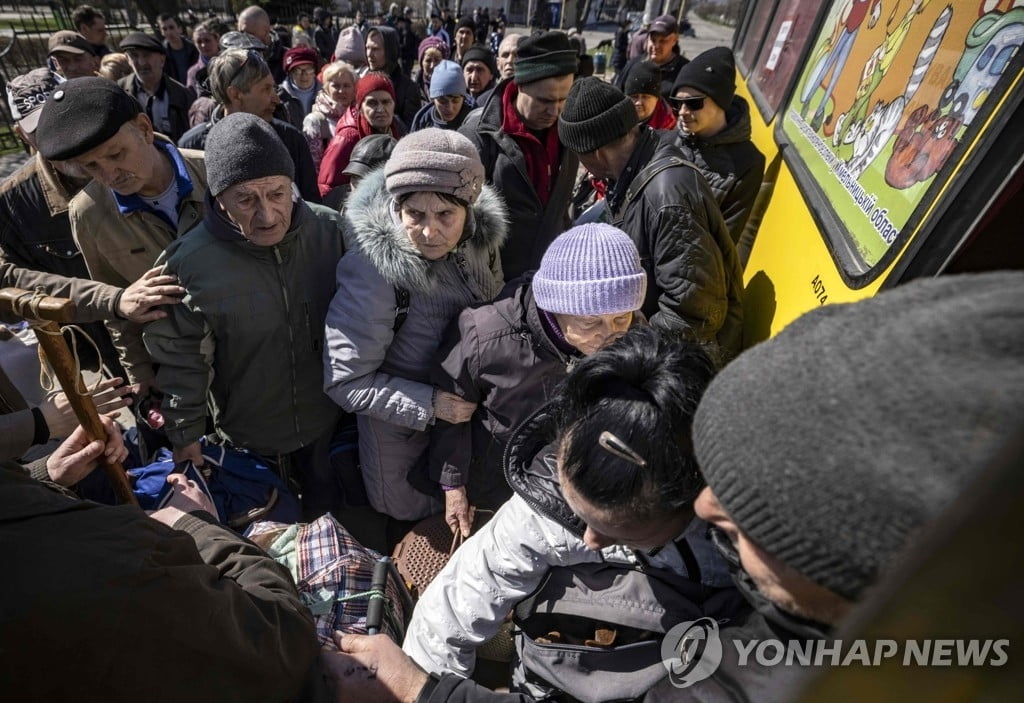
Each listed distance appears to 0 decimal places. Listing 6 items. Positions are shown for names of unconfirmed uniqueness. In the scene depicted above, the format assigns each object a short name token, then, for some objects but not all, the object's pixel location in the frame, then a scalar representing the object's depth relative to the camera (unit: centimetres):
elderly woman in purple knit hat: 156
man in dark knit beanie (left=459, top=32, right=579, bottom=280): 296
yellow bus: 121
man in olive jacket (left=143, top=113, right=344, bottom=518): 185
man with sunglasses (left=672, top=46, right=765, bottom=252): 288
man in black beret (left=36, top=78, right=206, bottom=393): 191
